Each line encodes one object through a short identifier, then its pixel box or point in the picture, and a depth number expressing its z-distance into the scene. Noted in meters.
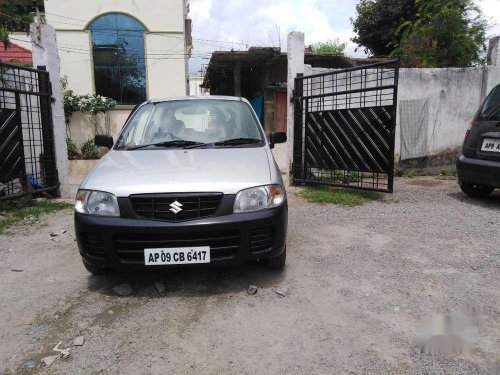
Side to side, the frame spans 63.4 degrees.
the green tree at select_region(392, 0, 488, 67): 8.89
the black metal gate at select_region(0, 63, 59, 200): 5.70
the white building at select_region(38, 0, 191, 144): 13.19
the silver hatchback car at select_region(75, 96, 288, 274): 2.96
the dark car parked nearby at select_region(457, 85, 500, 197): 5.27
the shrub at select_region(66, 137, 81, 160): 12.23
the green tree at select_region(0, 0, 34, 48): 5.10
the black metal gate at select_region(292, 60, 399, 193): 5.98
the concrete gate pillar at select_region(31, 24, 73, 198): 6.10
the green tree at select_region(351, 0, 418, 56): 21.03
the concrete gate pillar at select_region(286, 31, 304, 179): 6.90
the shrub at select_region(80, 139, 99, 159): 12.33
